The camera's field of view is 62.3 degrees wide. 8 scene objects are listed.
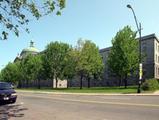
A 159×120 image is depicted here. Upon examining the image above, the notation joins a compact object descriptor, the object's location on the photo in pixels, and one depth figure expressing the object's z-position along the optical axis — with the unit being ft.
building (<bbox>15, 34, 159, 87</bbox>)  100.89
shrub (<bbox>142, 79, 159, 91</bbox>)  52.88
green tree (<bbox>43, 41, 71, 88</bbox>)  100.89
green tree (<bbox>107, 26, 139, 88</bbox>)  77.32
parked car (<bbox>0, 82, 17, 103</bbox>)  31.35
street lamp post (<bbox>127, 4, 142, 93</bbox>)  49.02
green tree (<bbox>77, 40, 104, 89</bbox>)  91.16
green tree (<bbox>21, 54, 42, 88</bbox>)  116.62
